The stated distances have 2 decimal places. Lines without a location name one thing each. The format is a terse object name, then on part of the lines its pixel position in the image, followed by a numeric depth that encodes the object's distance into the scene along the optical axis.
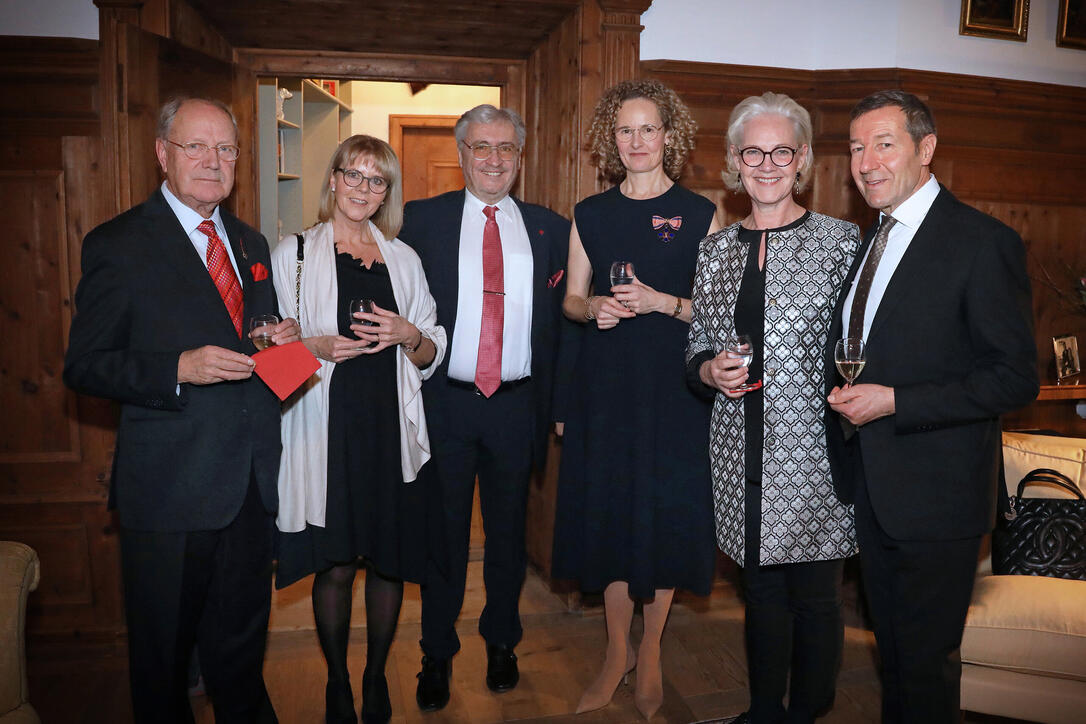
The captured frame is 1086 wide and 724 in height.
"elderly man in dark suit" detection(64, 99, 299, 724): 1.98
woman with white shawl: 2.45
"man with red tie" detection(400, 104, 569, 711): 2.90
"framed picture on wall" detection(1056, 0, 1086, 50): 3.95
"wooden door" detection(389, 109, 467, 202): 7.42
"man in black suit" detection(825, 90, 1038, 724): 1.91
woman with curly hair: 2.70
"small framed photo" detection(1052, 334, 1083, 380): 4.08
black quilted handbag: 2.79
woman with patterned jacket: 2.28
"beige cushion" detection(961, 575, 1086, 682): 2.54
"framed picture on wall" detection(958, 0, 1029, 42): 3.80
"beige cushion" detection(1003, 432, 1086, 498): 3.05
